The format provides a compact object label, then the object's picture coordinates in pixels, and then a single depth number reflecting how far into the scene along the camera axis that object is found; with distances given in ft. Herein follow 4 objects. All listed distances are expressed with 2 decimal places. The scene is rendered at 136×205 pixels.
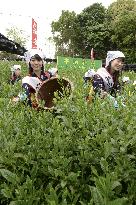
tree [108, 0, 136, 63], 139.23
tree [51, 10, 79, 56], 183.32
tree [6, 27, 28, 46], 199.78
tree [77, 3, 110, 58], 159.82
